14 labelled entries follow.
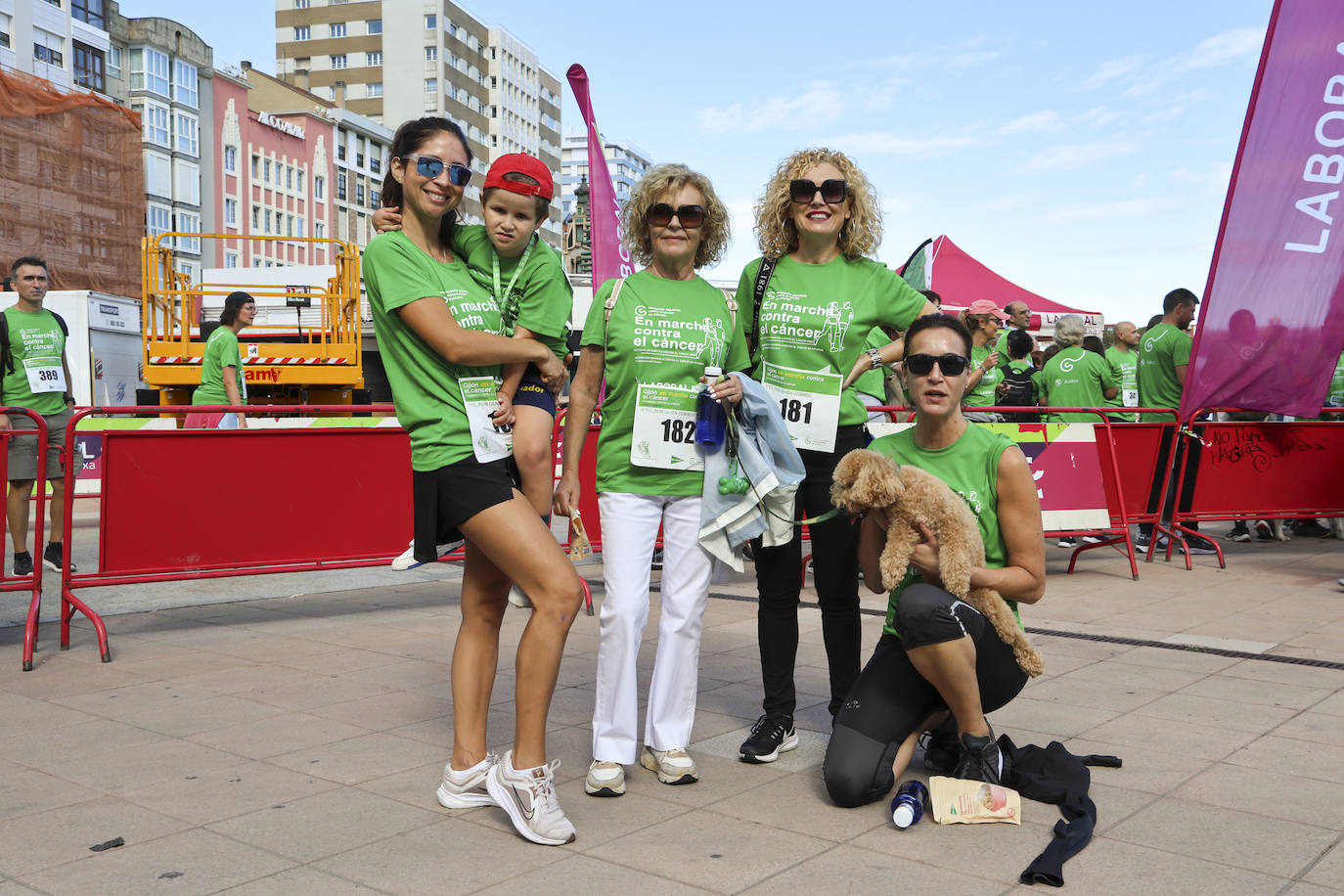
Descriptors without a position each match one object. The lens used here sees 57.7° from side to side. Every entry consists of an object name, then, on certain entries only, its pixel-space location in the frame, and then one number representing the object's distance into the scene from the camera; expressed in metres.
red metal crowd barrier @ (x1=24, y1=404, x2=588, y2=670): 6.34
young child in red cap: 3.54
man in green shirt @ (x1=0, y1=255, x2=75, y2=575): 8.30
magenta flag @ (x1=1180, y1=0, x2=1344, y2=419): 8.17
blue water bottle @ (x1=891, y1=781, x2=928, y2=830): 3.38
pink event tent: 21.27
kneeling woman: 3.54
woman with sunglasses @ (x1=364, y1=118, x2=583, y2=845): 3.38
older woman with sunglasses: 3.82
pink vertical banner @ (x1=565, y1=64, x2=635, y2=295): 11.23
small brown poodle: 3.48
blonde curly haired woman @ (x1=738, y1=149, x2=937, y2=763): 4.16
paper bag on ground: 3.43
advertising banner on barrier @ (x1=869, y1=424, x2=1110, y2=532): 8.60
